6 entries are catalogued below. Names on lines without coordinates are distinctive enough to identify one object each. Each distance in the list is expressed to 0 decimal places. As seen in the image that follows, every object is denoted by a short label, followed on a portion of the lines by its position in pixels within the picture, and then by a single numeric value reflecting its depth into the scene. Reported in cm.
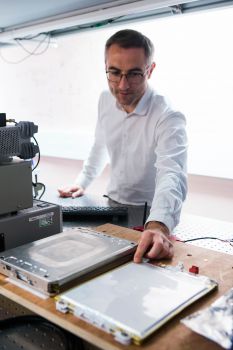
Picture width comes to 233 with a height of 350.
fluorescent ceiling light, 118
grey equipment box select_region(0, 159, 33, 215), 82
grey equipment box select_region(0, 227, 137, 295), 66
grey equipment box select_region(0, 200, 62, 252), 82
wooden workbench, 52
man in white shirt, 118
